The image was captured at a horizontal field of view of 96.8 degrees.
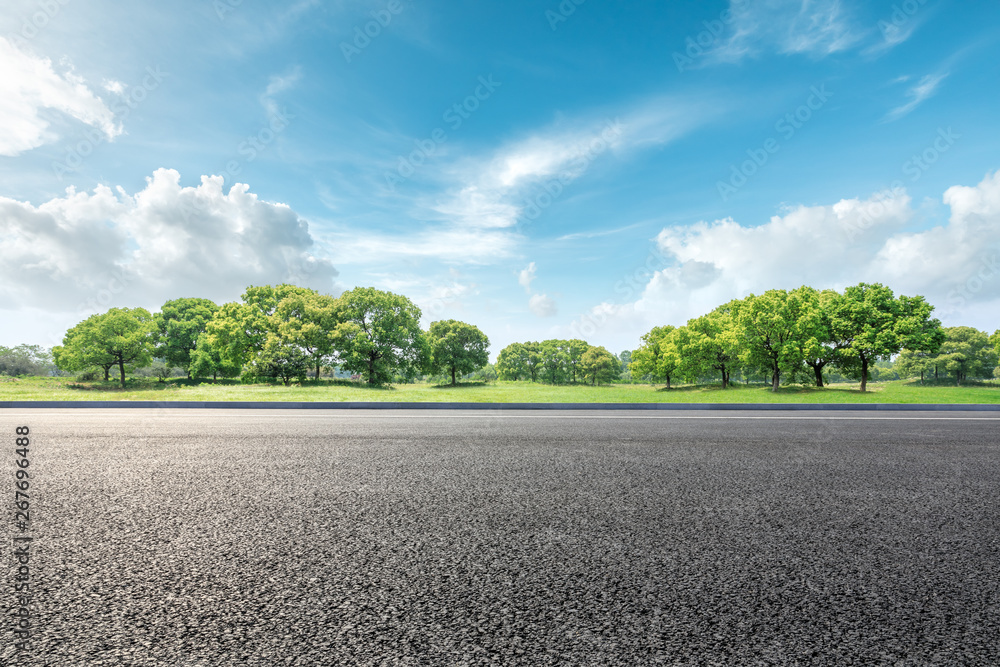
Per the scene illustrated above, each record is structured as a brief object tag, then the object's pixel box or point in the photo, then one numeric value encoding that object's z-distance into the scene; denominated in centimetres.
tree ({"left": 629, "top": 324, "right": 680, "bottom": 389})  4944
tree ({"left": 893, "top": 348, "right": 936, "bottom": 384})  6242
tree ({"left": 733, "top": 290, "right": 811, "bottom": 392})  3697
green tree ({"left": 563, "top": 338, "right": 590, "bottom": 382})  7625
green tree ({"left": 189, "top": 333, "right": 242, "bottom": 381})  4378
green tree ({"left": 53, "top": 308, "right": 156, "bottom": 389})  3778
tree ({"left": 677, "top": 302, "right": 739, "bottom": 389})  4400
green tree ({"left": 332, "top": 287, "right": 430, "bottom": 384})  3950
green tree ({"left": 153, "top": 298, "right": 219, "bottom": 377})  4734
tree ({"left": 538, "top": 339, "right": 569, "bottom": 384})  7644
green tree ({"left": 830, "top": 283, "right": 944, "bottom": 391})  3444
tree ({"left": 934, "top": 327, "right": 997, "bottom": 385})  5906
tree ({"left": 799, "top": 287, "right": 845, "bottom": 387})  3594
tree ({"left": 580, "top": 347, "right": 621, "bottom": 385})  7275
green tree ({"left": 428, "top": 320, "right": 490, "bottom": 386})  5569
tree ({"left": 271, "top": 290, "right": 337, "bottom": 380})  3816
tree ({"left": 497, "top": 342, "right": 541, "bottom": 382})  7700
